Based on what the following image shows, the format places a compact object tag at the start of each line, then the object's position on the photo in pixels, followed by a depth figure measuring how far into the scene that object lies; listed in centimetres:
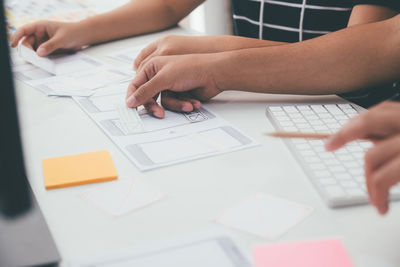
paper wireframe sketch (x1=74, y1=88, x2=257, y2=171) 67
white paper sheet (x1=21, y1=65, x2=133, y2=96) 94
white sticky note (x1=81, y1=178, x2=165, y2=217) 55
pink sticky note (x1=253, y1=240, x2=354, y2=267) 45
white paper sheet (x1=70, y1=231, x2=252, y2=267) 46
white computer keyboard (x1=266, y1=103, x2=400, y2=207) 54
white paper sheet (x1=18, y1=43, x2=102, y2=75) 107
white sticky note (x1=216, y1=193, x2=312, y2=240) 50
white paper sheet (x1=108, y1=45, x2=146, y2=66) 112
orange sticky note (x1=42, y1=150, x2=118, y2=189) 61
